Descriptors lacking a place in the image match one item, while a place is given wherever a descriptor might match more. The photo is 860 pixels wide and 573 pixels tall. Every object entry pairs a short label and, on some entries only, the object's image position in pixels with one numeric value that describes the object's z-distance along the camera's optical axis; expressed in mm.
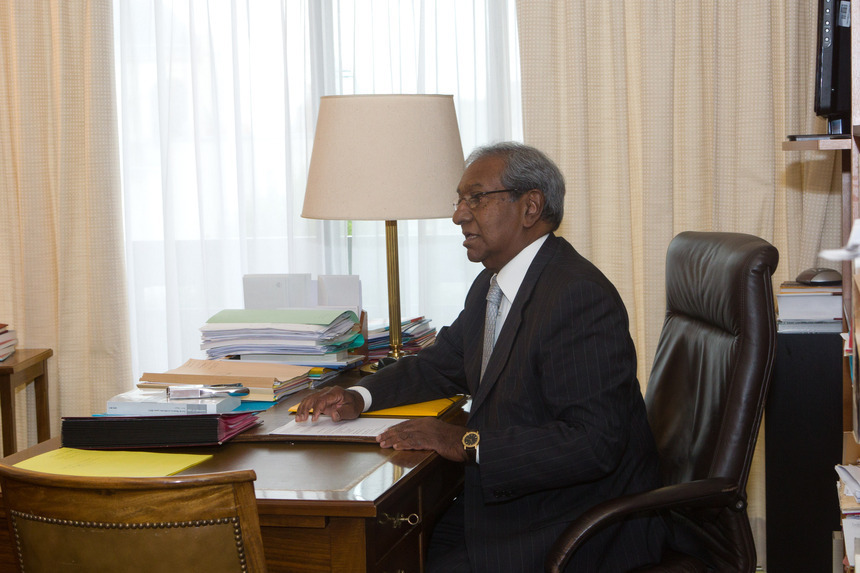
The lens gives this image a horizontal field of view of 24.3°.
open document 4145
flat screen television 4692
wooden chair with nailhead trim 3578
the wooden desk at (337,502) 3798
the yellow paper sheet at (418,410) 4357
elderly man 4032
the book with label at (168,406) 4185
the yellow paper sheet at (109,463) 3947
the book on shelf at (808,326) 4794
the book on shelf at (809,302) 4788
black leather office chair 3956
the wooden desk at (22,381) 5362
